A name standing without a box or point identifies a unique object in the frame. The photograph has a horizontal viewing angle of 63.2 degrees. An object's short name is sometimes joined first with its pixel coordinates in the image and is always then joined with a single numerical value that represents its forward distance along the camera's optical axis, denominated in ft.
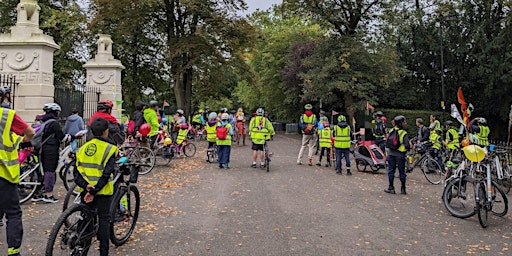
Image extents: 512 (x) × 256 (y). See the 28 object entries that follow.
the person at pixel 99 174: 14.71
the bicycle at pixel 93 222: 13.70
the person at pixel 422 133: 43.27
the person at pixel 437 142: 40.99
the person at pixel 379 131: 46.83
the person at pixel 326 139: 45.01
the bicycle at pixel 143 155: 36.24
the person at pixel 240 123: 68.95
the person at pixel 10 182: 13.39
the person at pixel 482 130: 38.14
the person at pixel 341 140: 39.70
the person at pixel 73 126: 28.19
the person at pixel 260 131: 40.32
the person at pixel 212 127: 45.14
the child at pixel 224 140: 40.19
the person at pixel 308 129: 45.75
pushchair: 41.68
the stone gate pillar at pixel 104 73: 55.06
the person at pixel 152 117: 38.86
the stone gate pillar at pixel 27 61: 35.86
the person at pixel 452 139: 40.57
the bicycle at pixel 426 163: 37.43
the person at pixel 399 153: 30.60
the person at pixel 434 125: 44.37
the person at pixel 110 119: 23.98
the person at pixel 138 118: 37.81
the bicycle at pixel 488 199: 22.43
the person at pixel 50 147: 23.90
